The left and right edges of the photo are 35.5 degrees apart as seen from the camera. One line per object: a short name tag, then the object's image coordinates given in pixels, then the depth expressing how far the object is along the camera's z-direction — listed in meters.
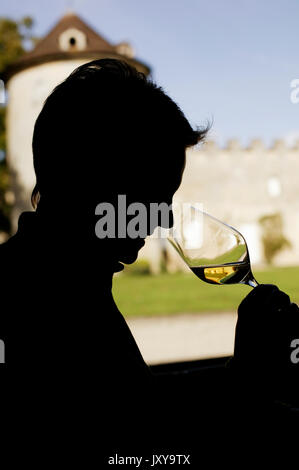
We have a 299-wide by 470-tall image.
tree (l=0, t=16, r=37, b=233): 17.12
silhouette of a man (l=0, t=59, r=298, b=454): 0.80
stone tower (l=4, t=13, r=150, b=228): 15.54
